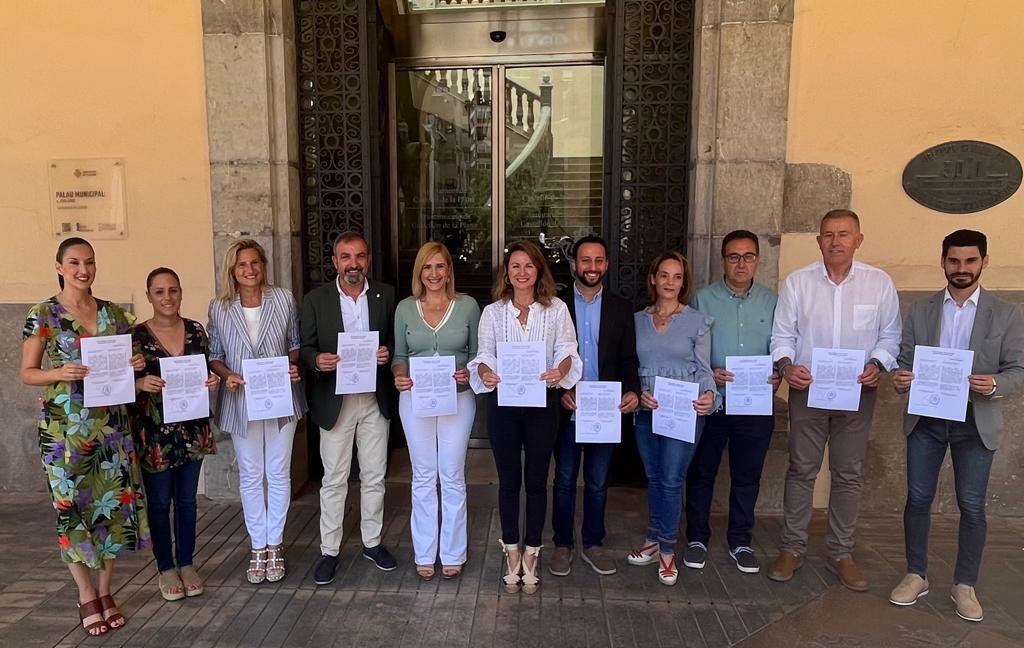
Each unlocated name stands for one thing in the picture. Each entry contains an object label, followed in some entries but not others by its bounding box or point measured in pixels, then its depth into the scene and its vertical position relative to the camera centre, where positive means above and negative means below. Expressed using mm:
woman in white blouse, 3633 -595
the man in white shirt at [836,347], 3732 -642
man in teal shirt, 3861 -1051
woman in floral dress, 3236 -1025
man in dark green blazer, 3781 -936
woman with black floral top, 3508 -1089
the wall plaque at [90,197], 5086 +350
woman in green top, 3725 -951
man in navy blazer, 3762 -727
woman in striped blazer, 3682 -751
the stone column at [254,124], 4840 +883
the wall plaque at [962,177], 4645 +462
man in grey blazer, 3379 -842
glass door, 5992 +742
